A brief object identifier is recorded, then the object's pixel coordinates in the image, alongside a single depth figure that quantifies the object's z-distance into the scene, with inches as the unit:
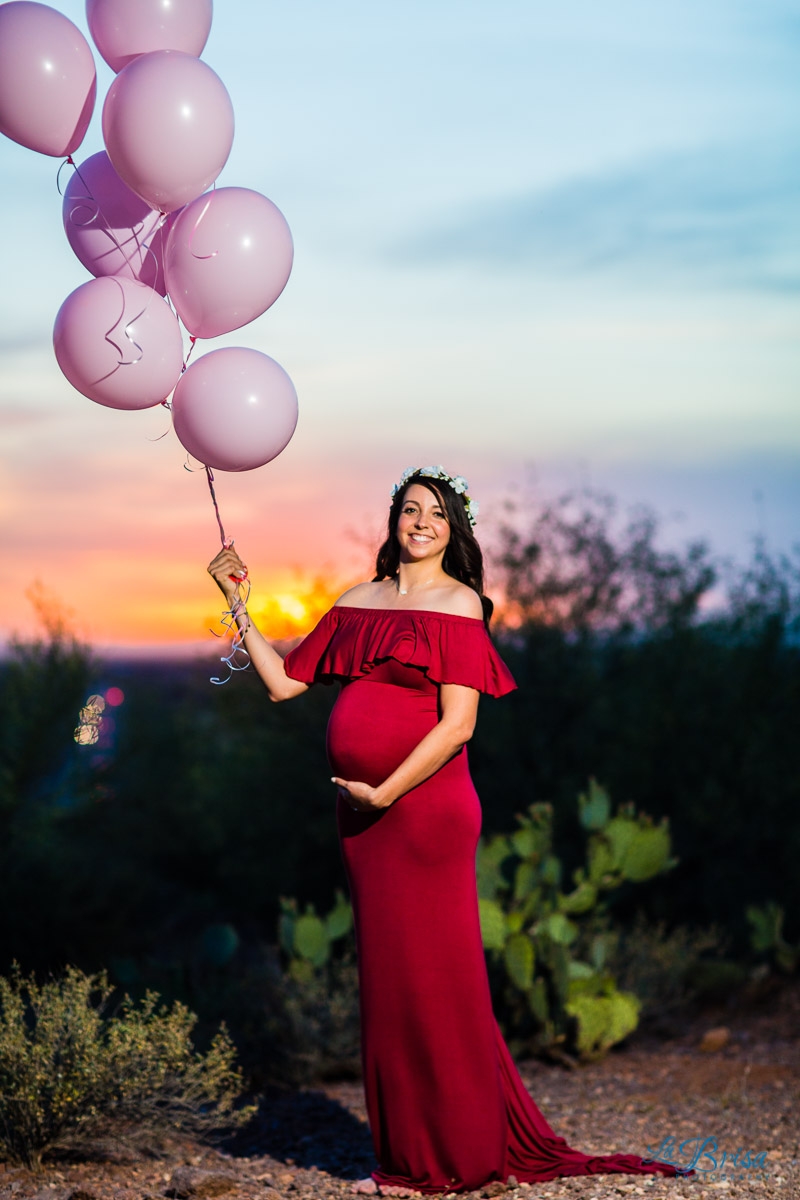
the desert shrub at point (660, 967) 279.3
